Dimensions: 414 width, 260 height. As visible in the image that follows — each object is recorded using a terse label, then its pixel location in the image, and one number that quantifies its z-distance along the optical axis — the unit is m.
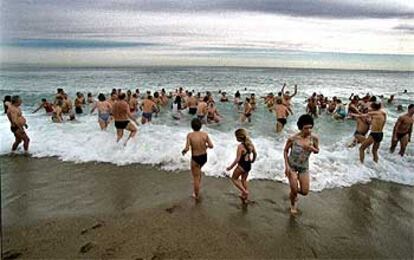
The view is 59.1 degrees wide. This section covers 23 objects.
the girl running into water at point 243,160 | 5.08
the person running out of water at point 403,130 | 8.05
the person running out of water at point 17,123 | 7.46
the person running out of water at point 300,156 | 4.73
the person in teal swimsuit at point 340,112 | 13.19
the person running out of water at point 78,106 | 12.35
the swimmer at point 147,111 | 10.80
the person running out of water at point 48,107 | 11.84
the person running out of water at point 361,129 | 8.56
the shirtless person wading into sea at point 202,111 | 11.17
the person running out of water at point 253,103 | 13.34
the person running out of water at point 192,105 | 12.56
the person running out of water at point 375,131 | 7.56
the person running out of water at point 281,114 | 10.40
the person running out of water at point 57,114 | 10.80
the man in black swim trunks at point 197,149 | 5.32
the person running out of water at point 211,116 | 11.66
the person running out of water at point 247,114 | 12.18
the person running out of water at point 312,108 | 13.70
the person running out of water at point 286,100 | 10.83
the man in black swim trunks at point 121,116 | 8.34
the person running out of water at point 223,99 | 16.97
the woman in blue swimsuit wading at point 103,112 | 9.62
